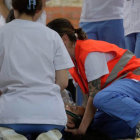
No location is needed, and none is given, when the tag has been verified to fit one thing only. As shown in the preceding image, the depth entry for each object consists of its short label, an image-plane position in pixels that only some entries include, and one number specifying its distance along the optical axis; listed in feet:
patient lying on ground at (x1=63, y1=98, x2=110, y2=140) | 17.52
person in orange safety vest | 17.28
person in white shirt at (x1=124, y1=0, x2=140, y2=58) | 22.75
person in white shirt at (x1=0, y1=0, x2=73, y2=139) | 13.35
